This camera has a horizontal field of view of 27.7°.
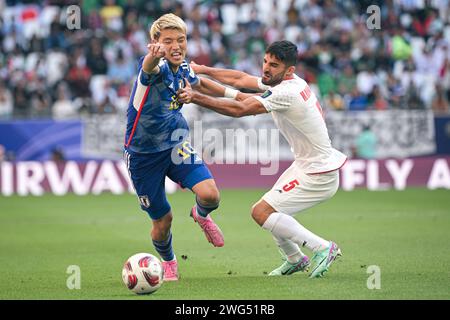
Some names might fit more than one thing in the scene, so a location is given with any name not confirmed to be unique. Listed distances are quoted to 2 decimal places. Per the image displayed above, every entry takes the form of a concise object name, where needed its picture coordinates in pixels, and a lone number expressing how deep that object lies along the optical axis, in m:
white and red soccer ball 8.80
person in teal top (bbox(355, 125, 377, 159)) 23.03
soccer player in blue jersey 9.59
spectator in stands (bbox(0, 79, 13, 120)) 23.48
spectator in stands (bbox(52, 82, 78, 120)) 22.64
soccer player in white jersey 9.62
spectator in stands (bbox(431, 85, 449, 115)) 24.20
